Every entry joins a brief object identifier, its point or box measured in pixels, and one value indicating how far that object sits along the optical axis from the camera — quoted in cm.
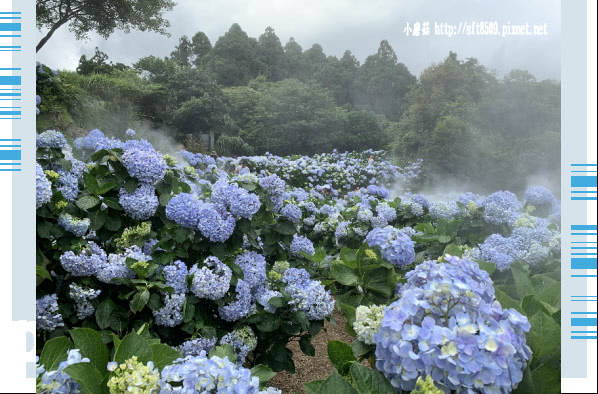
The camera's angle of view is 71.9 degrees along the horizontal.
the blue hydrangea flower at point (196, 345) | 141
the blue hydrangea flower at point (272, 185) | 167
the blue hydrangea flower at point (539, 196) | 246
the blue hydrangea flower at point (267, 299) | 157
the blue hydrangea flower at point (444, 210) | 267
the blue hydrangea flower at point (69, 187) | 151
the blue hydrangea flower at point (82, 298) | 137
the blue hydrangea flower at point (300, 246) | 203
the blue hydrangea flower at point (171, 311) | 140
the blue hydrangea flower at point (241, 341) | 156
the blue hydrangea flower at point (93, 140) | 179
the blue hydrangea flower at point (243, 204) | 152
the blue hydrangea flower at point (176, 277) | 143
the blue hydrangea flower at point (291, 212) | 181
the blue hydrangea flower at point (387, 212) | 301
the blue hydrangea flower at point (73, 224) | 140
